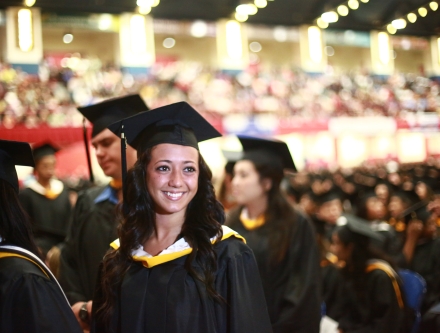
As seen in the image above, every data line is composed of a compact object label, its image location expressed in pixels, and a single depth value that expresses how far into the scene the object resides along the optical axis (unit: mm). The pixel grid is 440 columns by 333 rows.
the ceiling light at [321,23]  23003
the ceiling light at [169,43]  22812
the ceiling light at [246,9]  20938
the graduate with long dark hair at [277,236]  2652
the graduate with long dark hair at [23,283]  1598
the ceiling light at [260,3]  21214
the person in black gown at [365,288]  3148
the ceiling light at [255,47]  24719
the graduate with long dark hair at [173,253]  1776
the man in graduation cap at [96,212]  2606
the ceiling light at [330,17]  22516
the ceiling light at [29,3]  17344
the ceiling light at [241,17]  21600
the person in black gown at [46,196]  5273
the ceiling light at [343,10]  21917
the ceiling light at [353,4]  19319
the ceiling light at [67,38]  20231
